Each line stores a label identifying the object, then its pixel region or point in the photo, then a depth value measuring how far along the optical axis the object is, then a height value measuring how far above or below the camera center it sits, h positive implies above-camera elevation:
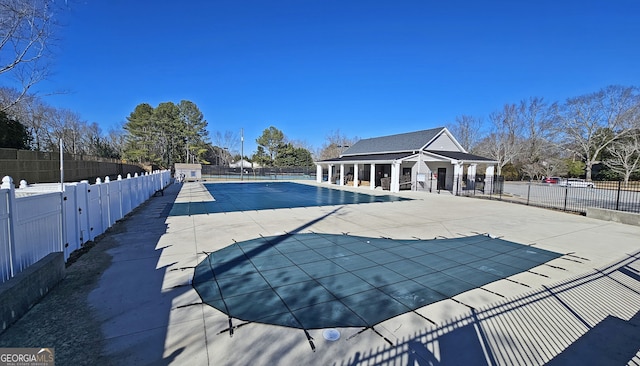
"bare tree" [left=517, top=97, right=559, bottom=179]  40.81 +3.47
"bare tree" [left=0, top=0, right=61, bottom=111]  8.84 +4.90
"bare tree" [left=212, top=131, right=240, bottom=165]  63.09 +2.94
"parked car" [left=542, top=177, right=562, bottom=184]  36.73 -0.99
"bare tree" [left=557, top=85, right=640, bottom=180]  33.22 +5.97
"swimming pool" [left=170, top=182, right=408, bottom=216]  12.93 -1.88
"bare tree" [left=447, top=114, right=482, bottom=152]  48.16 +6.14
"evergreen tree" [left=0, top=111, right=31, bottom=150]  12.52 +1.40
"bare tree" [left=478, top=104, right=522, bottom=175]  42.22 +4.76
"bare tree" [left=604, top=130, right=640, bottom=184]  31.26 +2.21
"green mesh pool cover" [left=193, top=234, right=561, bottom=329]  3.72 -1.89
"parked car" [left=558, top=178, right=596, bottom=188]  30.08 -1.17
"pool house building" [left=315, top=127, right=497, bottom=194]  22.53 +0.65
